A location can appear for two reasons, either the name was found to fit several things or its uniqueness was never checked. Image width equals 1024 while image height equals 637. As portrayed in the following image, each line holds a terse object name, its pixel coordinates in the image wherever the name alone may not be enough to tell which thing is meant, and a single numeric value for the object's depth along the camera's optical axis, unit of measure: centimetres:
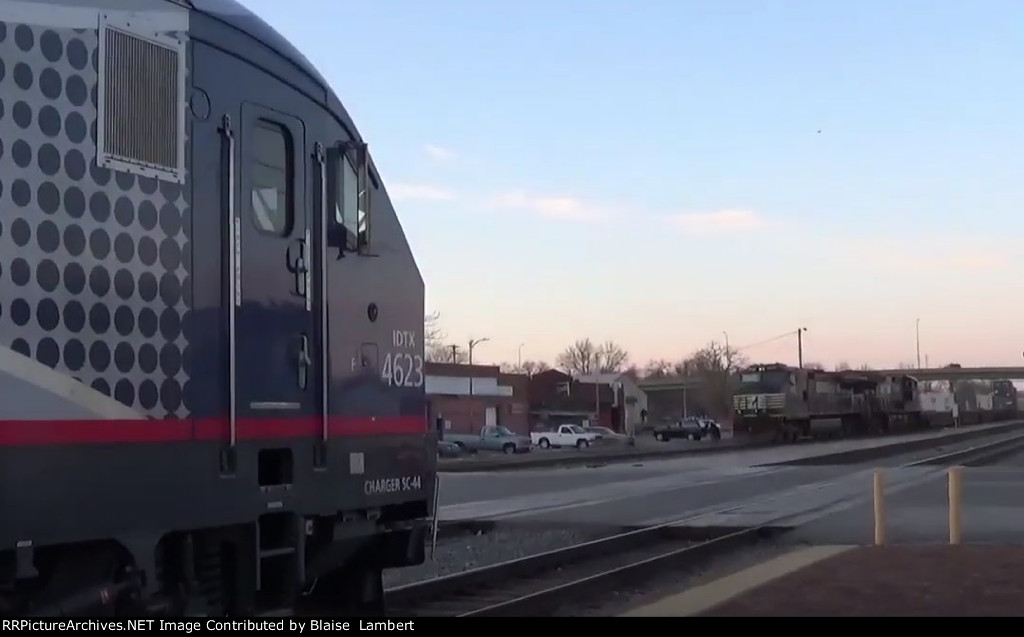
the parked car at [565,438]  6606
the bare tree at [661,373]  19110
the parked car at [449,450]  5122
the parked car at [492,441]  5641
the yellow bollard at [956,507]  1480
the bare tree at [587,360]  16962
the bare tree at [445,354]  12276
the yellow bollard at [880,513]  1478
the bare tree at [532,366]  15994
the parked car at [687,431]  7481
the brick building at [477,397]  7844
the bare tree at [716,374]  13600
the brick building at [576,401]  9831
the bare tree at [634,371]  17638
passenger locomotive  530
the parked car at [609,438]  7075
